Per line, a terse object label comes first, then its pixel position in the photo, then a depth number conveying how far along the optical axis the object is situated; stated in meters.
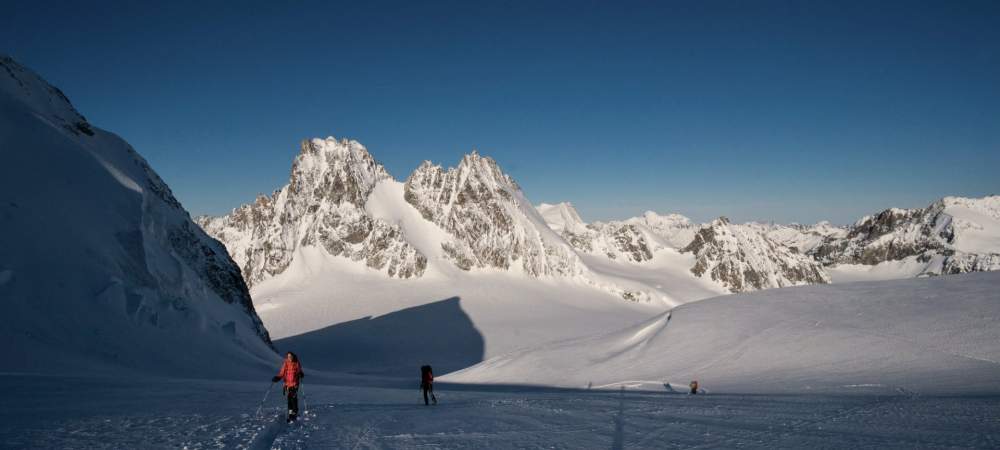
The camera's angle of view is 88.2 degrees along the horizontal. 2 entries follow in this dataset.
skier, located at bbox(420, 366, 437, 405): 15.19
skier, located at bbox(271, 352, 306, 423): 10.97
